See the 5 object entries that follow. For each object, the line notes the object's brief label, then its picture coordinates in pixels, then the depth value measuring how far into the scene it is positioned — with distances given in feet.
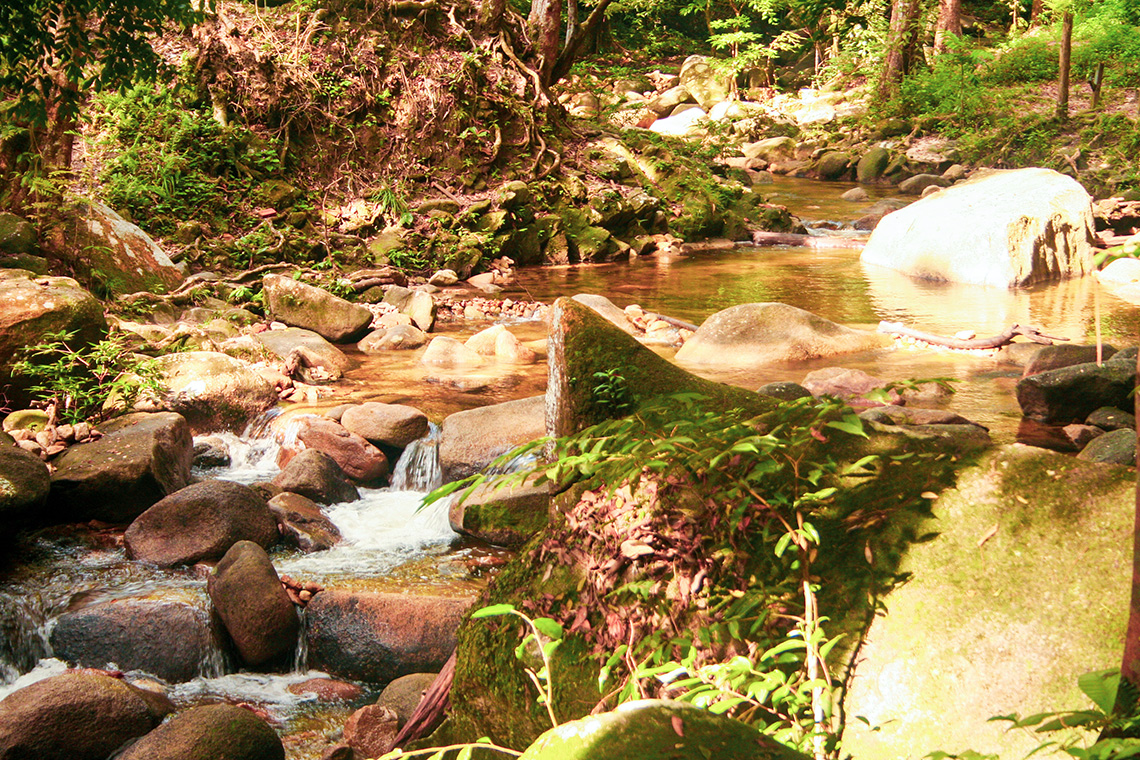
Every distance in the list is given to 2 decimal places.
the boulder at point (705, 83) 93.30
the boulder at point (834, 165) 72.96
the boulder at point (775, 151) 80.18
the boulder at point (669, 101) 95.35
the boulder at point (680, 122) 86.94
